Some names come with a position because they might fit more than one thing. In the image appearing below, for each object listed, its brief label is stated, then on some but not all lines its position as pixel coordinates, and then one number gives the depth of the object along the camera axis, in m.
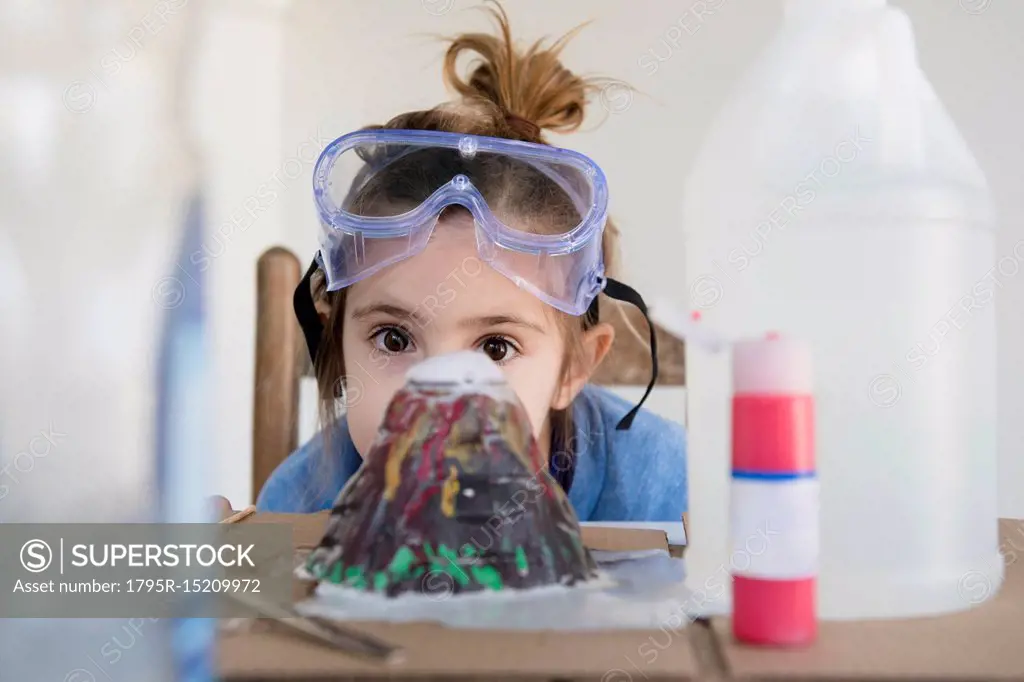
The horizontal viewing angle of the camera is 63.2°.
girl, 0.82
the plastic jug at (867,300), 0.57
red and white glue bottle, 0.47
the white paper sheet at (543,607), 0.52
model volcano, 0.59
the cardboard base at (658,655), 0.44
